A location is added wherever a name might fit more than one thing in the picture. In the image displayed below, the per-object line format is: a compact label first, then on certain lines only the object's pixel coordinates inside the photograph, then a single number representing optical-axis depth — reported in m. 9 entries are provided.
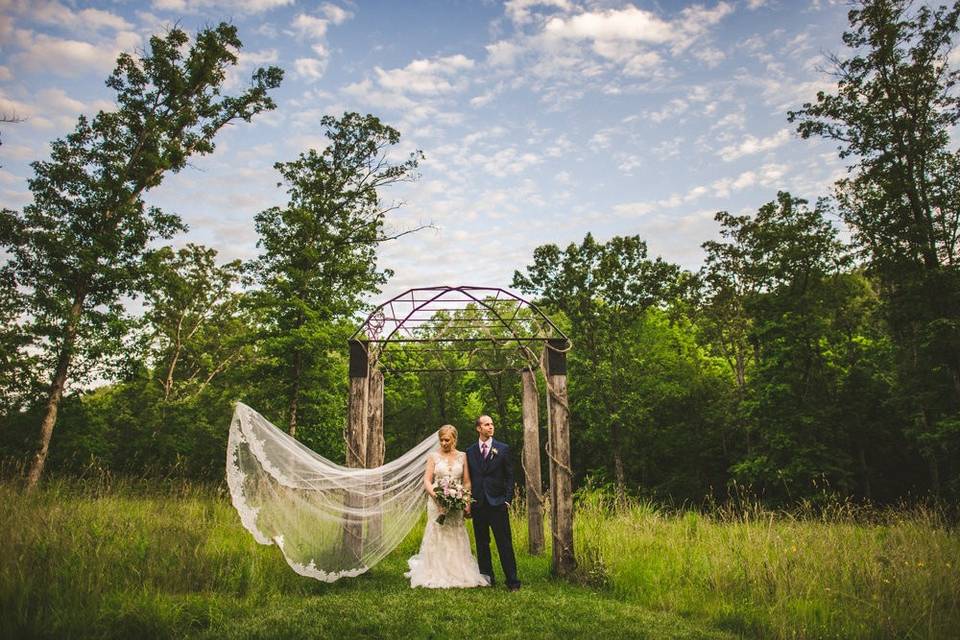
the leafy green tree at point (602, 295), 23.42
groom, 6.12
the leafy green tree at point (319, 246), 15.48
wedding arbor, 6.74
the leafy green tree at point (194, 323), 23.78
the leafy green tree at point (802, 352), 18.06
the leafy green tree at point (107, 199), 13.09
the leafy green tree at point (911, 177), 13.30
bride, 6.11
